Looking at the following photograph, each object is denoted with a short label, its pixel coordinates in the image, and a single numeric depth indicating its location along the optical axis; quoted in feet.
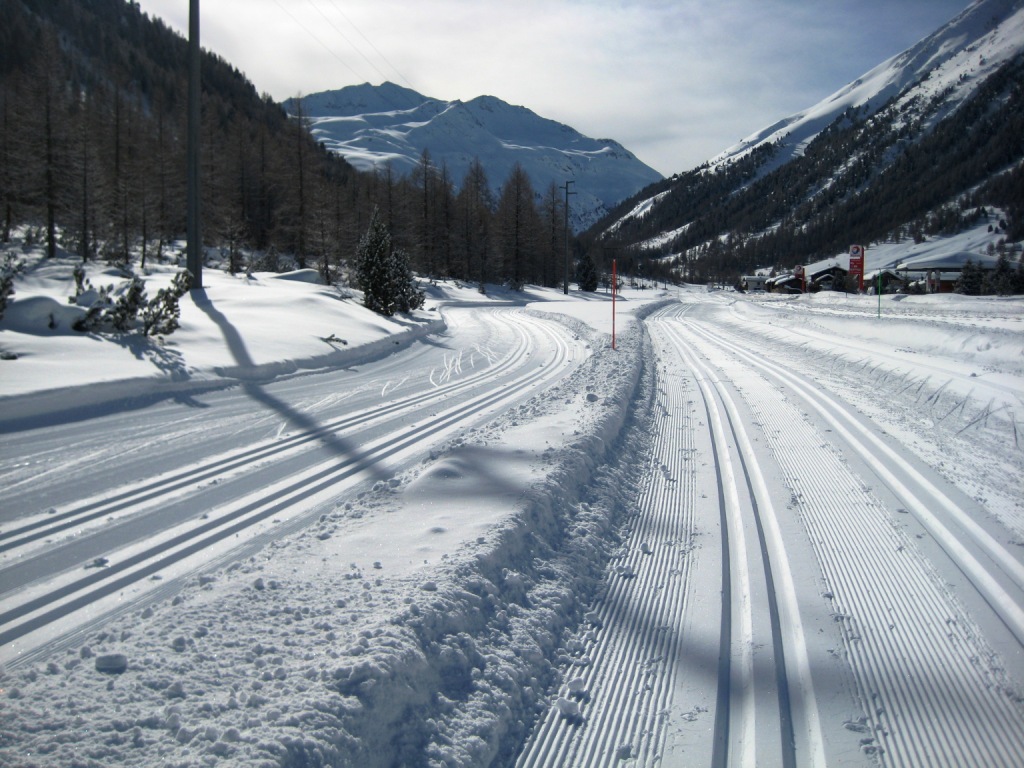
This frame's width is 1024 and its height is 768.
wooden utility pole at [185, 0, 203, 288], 52.54
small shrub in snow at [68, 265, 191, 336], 35.32
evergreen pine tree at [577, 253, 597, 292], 221.05
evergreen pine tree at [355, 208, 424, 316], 70.33
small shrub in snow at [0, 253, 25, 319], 32.27
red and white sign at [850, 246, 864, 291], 98.04
